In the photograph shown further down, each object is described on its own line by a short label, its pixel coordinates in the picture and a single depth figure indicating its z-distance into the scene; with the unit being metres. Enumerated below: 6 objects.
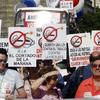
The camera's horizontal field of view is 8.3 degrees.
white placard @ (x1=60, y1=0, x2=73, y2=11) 22.52
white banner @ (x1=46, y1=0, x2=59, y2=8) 23.16
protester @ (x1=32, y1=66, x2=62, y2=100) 7.37
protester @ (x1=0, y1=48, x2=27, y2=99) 8.05
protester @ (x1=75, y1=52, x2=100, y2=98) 7.46
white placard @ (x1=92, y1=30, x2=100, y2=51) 12.05
